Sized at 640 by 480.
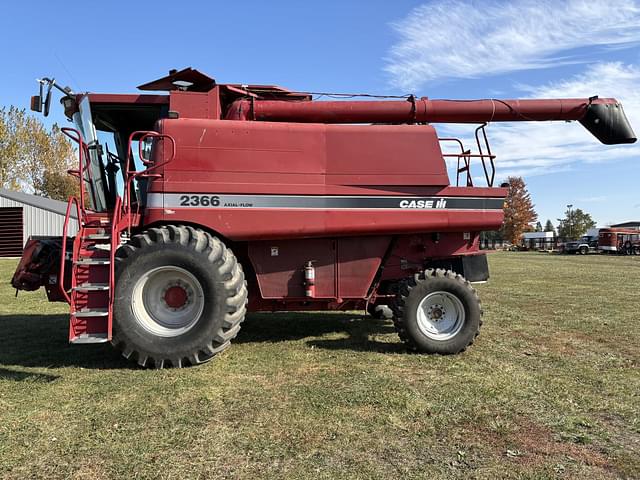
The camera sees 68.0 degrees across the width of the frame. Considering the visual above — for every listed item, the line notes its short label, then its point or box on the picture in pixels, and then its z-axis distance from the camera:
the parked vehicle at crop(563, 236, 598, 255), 48.44
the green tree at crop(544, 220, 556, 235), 120.19
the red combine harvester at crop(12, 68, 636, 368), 5.21
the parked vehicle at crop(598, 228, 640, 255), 44.69
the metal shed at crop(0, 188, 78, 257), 28.34
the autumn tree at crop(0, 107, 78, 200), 37.56
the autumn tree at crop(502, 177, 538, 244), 64.06
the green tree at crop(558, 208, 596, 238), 72.19
